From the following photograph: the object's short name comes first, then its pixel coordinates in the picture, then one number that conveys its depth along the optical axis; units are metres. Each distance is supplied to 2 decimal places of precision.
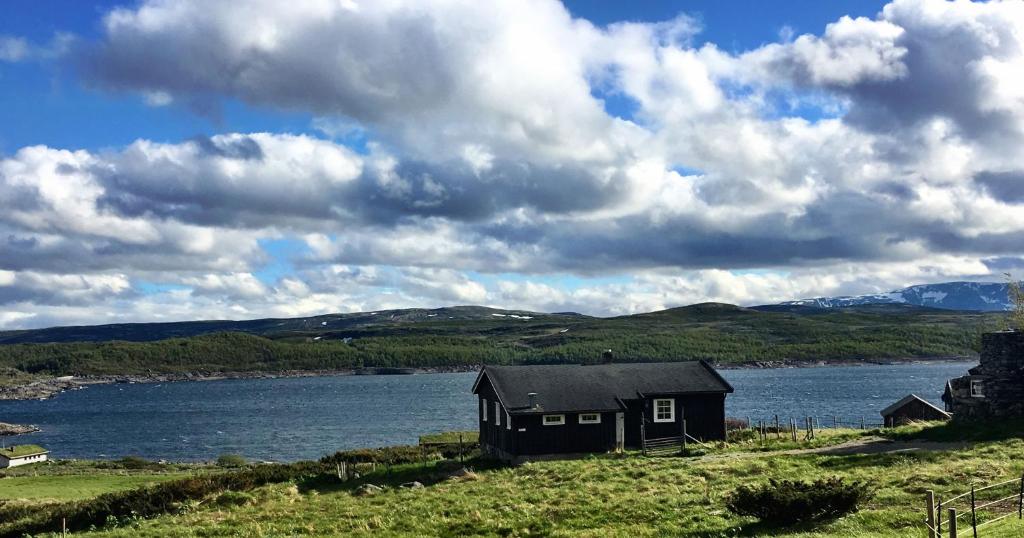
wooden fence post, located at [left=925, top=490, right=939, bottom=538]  17.00
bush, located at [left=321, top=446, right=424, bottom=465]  50.91
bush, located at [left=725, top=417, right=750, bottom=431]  67.75
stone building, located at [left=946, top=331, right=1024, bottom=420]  42.62
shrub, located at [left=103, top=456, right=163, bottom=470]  75.94
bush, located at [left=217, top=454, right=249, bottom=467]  76.64
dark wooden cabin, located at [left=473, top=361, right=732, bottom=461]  46.50
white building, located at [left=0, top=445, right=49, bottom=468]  77.50
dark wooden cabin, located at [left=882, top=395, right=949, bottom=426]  56.66
